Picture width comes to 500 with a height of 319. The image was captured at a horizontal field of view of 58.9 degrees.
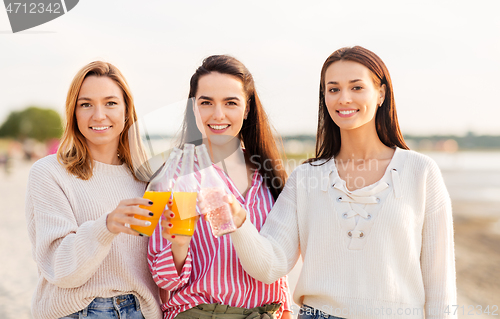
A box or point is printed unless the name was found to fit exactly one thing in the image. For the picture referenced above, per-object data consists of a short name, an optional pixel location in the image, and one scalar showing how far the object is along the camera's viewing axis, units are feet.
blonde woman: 8.26
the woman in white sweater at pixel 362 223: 8.51
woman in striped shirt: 8.87
